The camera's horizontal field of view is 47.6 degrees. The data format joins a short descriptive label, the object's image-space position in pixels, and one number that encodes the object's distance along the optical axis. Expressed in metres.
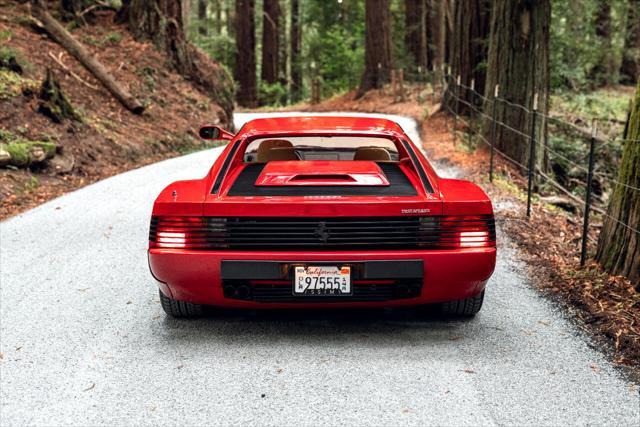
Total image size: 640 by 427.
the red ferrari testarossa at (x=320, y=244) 4.30
